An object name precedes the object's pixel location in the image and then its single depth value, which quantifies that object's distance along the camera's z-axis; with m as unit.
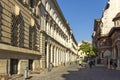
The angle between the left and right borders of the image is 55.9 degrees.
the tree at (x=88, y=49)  35.50
